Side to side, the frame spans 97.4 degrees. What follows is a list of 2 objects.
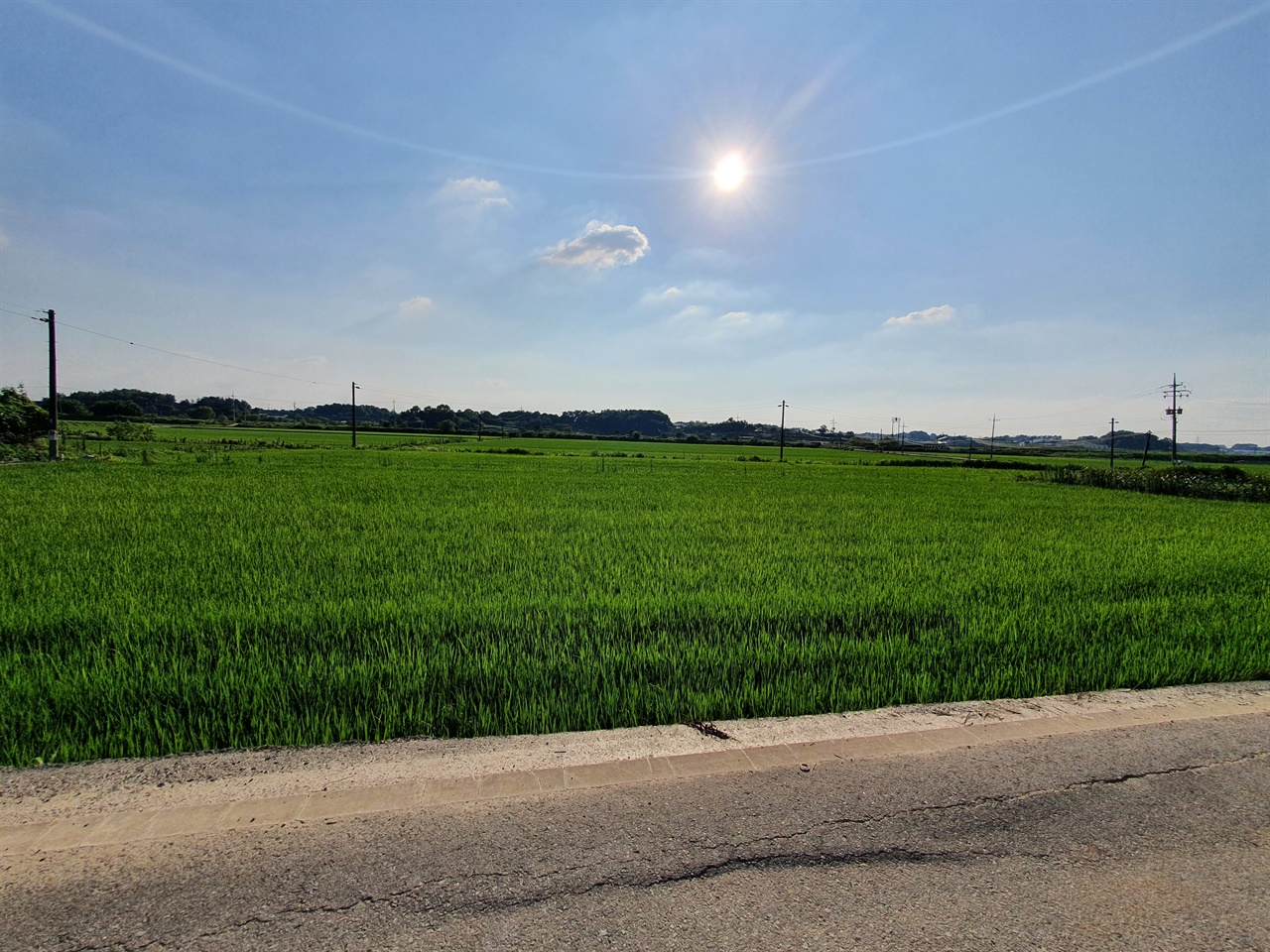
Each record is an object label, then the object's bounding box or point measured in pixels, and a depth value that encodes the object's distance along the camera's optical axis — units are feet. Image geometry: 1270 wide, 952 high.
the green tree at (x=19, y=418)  96.48
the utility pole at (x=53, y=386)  90.43
